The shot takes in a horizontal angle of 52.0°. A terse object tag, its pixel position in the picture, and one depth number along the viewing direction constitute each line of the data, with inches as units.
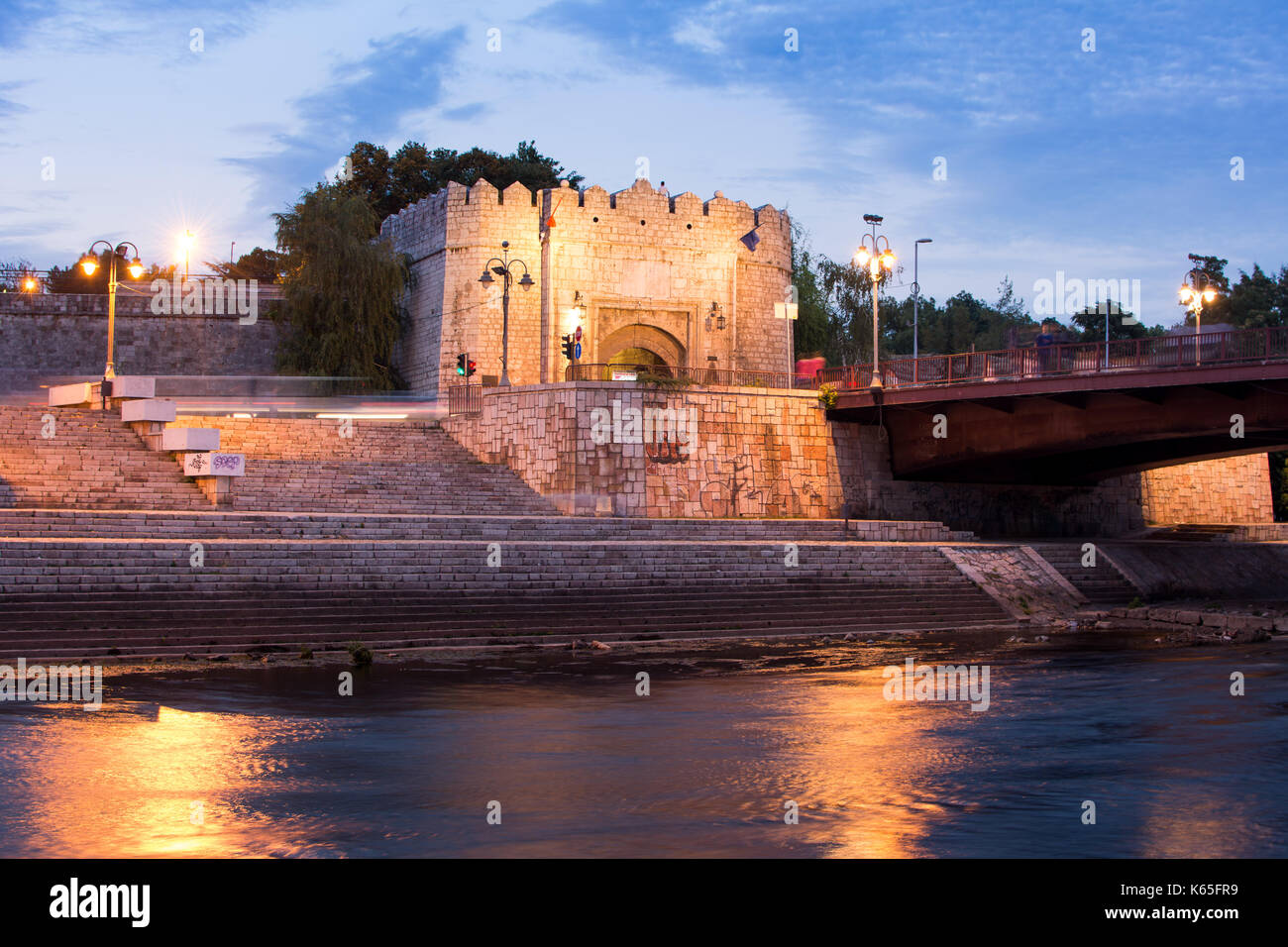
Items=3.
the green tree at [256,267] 2039.2
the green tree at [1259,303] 2331.4
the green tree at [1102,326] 2512.3
